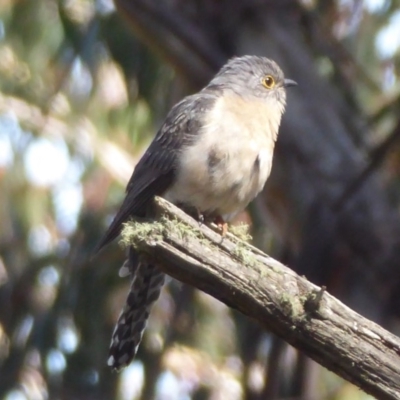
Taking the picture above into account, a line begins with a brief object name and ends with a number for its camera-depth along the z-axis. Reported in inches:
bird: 415.8
